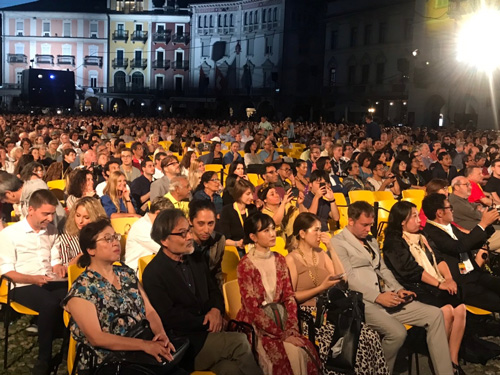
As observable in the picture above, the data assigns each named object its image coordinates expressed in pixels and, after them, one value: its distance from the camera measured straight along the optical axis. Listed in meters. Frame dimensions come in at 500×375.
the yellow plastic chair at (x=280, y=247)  6.61
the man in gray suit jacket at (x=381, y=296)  5.80
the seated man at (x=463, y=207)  8.95
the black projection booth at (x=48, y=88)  42.72
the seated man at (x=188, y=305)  4.91
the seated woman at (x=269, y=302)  5.11
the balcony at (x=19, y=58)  78.39
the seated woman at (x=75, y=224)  6.30
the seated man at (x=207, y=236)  5.94
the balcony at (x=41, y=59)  78.56
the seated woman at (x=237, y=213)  7.77
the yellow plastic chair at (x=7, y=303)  5.87
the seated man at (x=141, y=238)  6.55
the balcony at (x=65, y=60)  78.56
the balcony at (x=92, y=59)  78.31
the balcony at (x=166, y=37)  77.38
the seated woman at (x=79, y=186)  8.12
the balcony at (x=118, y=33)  78.31
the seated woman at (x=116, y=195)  8.58
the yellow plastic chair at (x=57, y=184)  9.66
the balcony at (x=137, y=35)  77.69
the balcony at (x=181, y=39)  76.50
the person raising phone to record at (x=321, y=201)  8.86
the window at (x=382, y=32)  53.66
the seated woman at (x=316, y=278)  5.49
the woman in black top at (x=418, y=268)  6.21
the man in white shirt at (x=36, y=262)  5.80
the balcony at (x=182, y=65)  77.12
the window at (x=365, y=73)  55.94
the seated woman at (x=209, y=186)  8.84
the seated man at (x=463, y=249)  6.63
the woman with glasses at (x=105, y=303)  4.52
